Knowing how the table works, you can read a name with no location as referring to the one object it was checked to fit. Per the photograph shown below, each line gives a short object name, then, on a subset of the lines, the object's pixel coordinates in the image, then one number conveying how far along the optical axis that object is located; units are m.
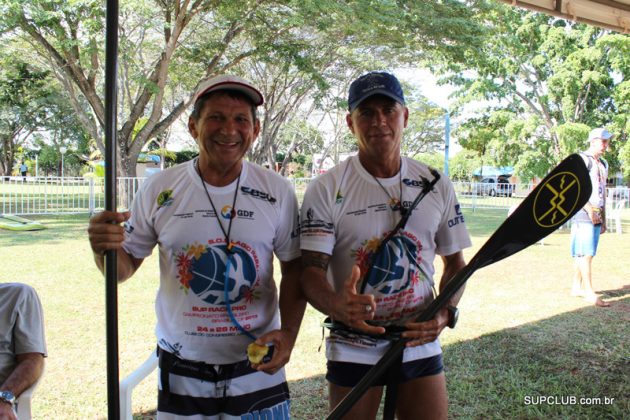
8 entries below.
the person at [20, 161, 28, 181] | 35.37
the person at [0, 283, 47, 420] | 2.09
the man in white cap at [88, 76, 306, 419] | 1.64
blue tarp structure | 37.72
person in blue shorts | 5.45
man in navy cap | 1.77
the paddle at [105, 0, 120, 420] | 1.09
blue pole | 19.38
